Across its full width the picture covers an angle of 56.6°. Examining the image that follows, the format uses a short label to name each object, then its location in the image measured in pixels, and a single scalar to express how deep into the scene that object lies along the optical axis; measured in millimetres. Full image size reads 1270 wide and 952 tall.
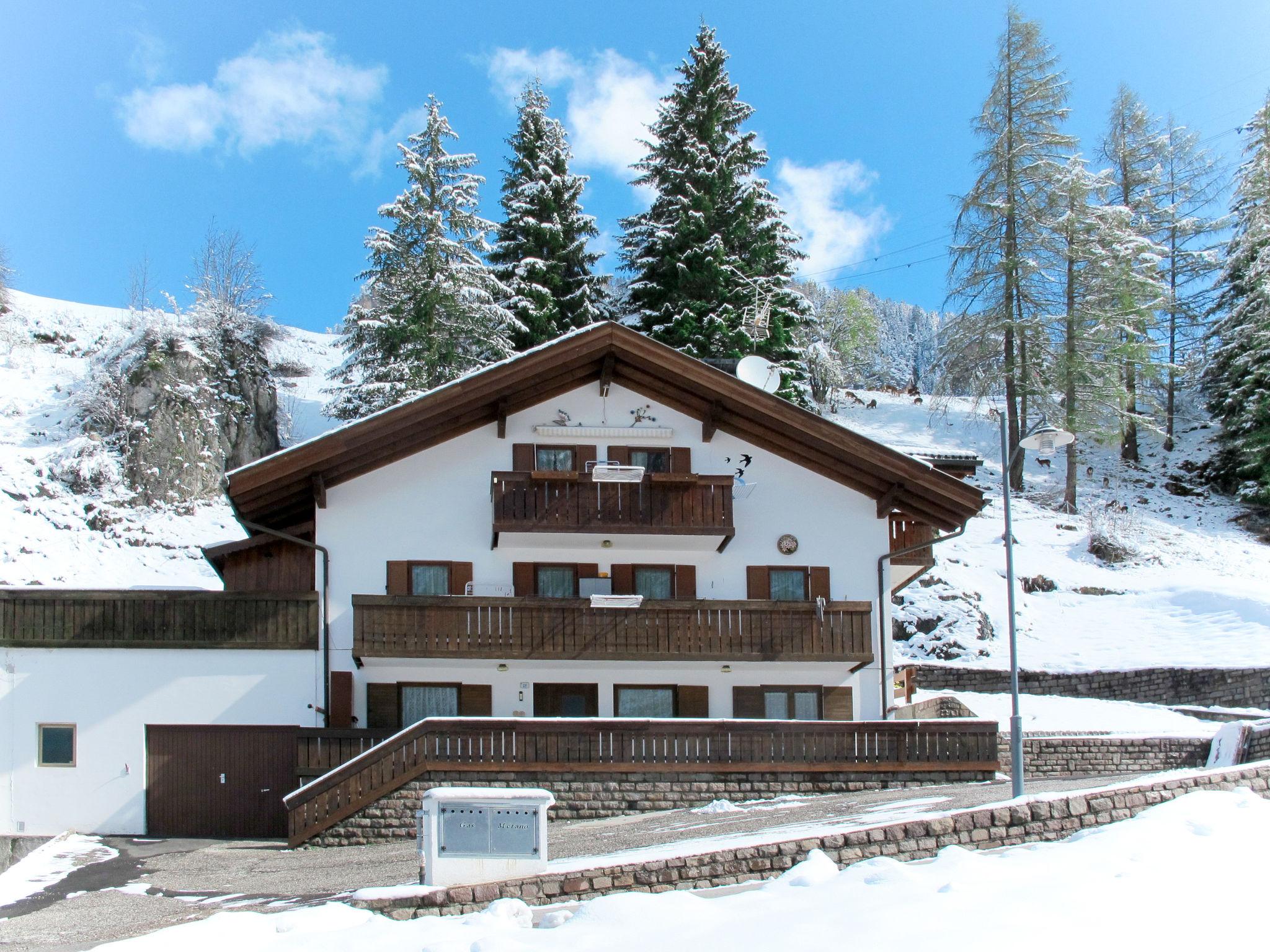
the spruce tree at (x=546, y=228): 39625
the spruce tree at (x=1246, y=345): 43750
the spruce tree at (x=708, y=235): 38188
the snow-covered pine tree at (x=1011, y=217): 46312
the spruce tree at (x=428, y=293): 35656
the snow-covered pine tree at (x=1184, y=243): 55031
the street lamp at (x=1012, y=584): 14922
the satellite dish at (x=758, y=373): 24484
